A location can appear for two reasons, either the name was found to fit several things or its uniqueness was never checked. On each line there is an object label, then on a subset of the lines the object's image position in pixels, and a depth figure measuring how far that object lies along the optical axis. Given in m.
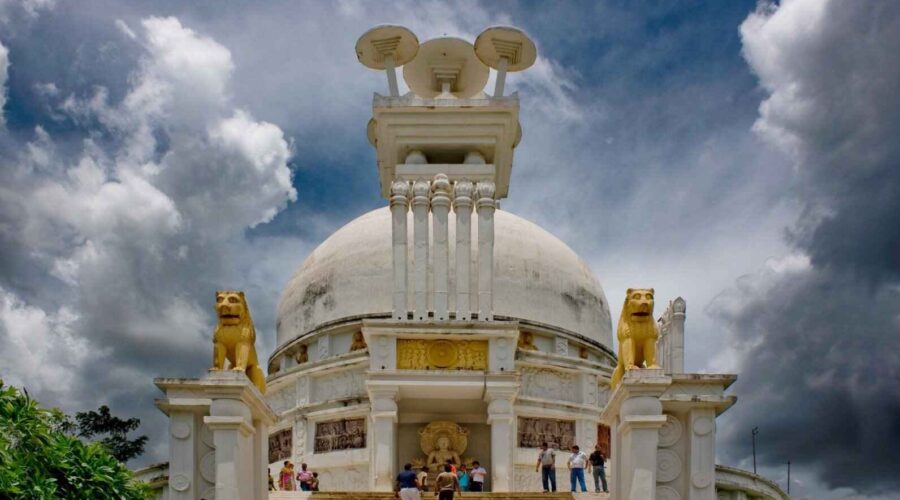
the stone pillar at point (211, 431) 18.75
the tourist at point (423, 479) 27.71
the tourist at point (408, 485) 20.77
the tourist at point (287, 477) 29.64
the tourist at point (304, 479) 28.25
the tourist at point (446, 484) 20.88
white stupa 29.14
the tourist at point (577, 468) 24.70
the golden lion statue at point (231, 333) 19.92
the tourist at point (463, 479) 27.50
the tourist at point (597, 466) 24.59
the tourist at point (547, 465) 25.62
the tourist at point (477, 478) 26.02
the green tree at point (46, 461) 14.81
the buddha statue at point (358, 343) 34.88
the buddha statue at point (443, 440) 31.00
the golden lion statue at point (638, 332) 19.89
